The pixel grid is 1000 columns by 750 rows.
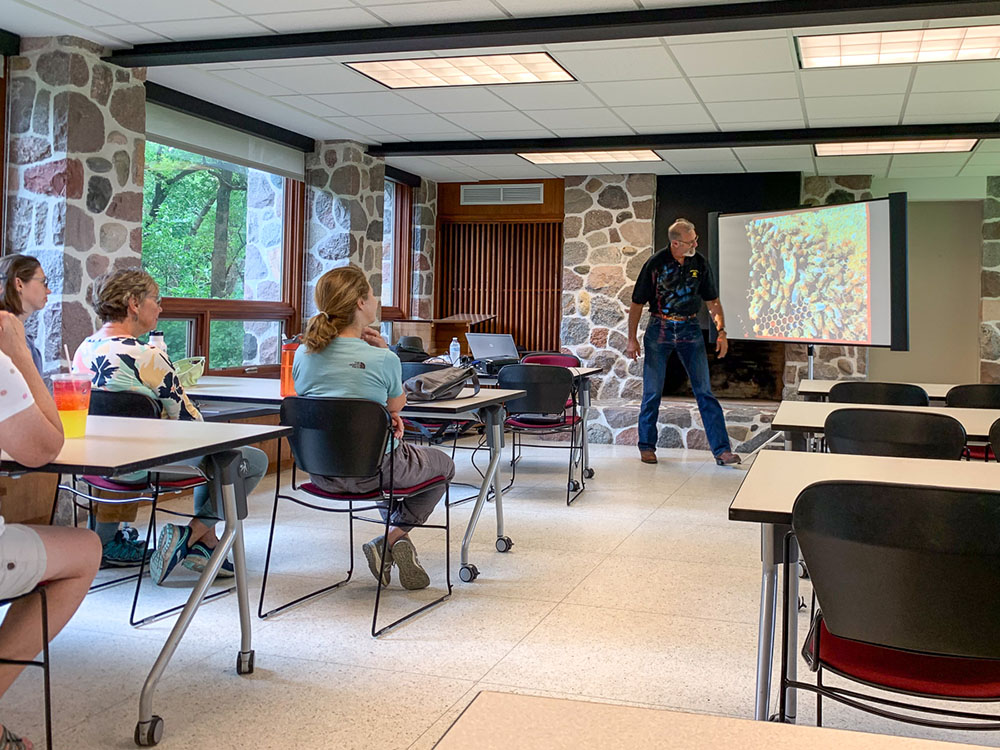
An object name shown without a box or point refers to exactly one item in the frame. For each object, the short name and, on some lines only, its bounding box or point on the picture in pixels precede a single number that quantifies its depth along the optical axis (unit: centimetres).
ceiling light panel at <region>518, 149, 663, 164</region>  786
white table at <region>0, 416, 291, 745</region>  210
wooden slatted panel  959
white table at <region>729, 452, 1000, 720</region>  189
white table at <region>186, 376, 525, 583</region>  363
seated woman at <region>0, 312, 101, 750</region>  186
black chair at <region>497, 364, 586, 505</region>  546
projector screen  575
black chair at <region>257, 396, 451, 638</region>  305
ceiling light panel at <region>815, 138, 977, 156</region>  705
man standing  686
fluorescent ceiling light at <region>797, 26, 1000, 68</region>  464
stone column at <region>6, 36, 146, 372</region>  488
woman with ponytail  324
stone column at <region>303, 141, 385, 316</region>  764
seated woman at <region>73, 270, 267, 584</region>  323
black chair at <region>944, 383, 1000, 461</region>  422
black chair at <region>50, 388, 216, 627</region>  314
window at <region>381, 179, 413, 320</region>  922
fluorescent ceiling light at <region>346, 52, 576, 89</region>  526
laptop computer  754
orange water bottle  375
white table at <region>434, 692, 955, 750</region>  78
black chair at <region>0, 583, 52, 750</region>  182
